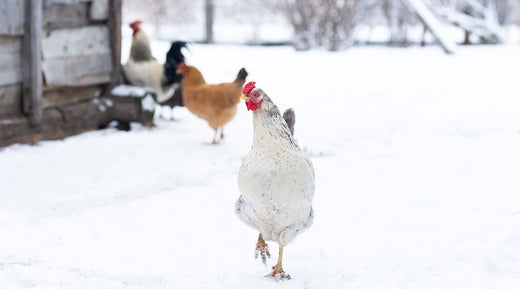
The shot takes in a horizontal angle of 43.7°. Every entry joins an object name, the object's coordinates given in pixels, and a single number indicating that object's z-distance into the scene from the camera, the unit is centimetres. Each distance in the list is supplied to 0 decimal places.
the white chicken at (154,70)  892
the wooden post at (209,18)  1548
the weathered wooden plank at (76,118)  730
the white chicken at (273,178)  369
